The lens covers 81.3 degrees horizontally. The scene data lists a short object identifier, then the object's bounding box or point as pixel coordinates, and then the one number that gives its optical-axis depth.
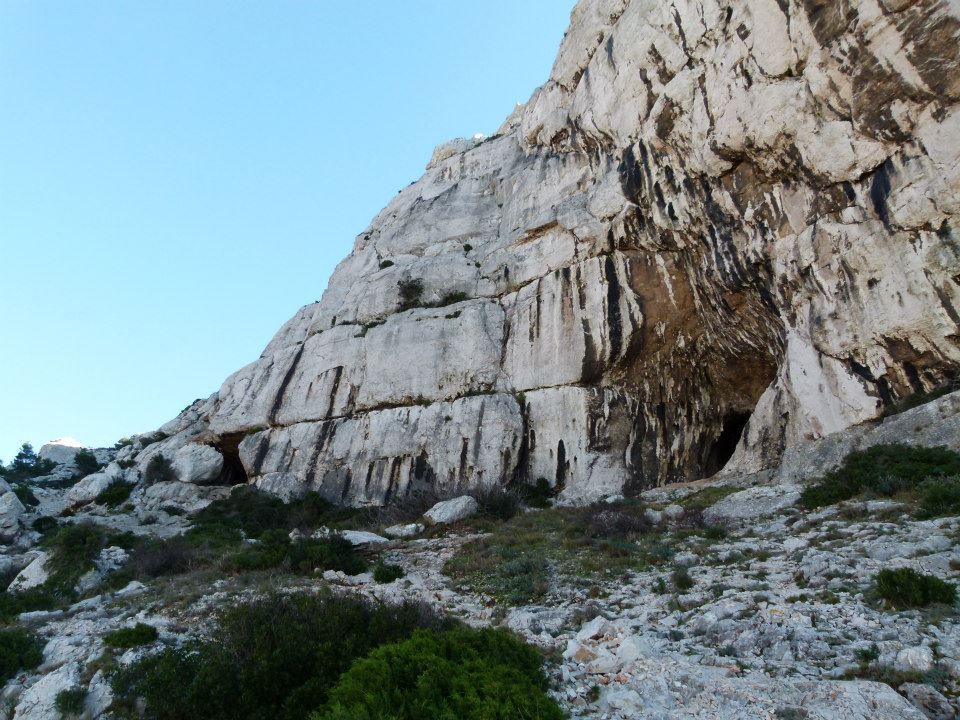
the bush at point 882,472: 11.18
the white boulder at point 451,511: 18.56
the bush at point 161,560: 15.43
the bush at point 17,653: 8.11
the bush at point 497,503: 19.48
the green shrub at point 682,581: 8.45
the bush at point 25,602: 12.97
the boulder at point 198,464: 31.00
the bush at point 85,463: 39.17
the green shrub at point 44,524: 25.00
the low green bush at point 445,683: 4.46
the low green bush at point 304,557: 12.75
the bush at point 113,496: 29.06
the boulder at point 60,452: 42.84
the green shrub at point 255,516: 22.16
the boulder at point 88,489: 29.81
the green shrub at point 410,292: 31.16
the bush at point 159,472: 31.08
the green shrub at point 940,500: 9.27
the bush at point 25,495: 29.17
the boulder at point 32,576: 15.91
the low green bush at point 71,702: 6.45
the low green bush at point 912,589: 6.04
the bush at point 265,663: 5.82
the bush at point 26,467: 37.19
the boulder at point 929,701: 4.16
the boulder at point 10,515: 23.59
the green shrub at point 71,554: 15.23
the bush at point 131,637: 7.78
